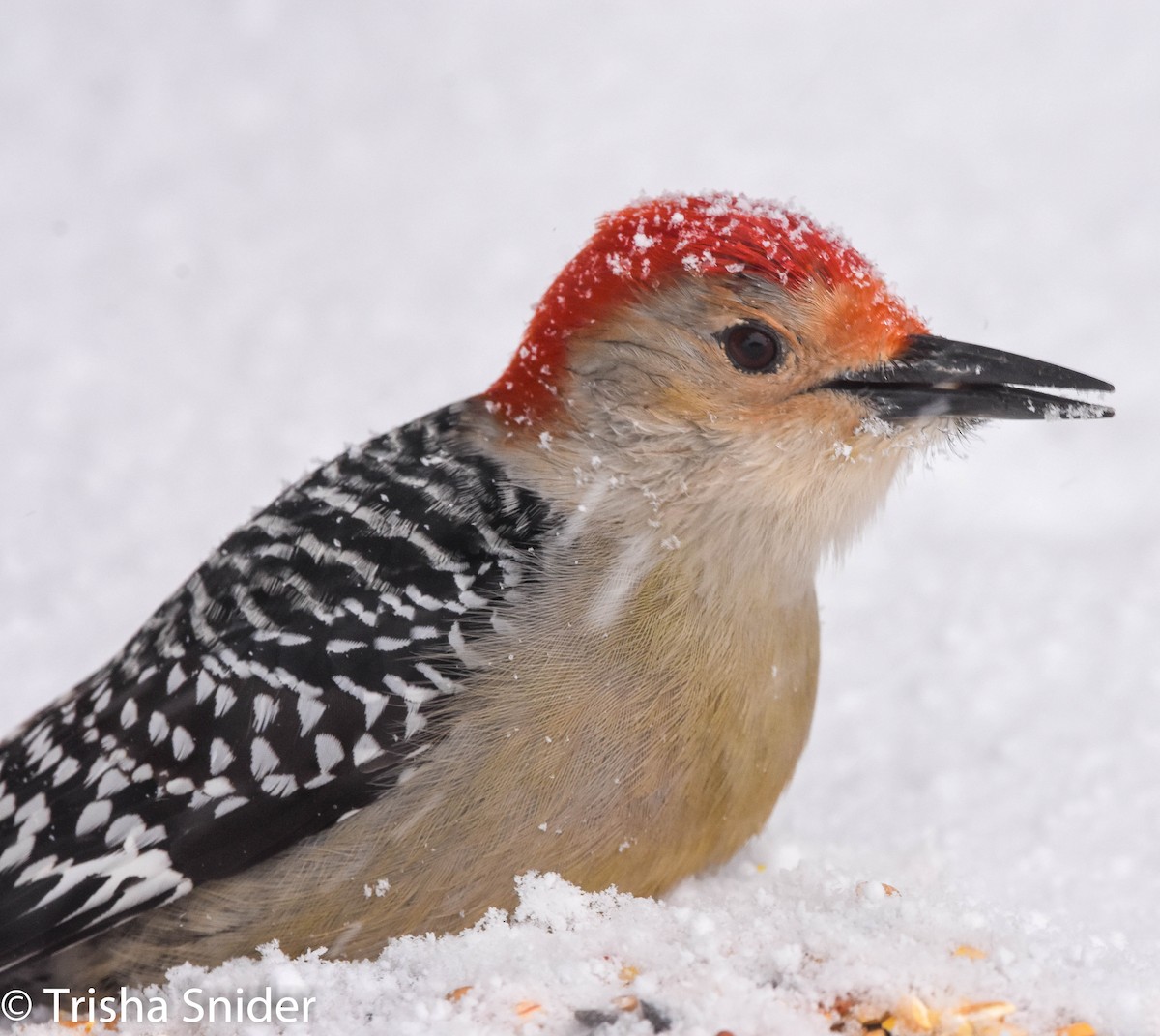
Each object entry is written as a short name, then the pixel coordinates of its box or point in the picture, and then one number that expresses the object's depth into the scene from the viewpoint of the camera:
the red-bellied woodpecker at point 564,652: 5.26
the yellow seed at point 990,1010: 4.47
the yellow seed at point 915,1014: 4.42
